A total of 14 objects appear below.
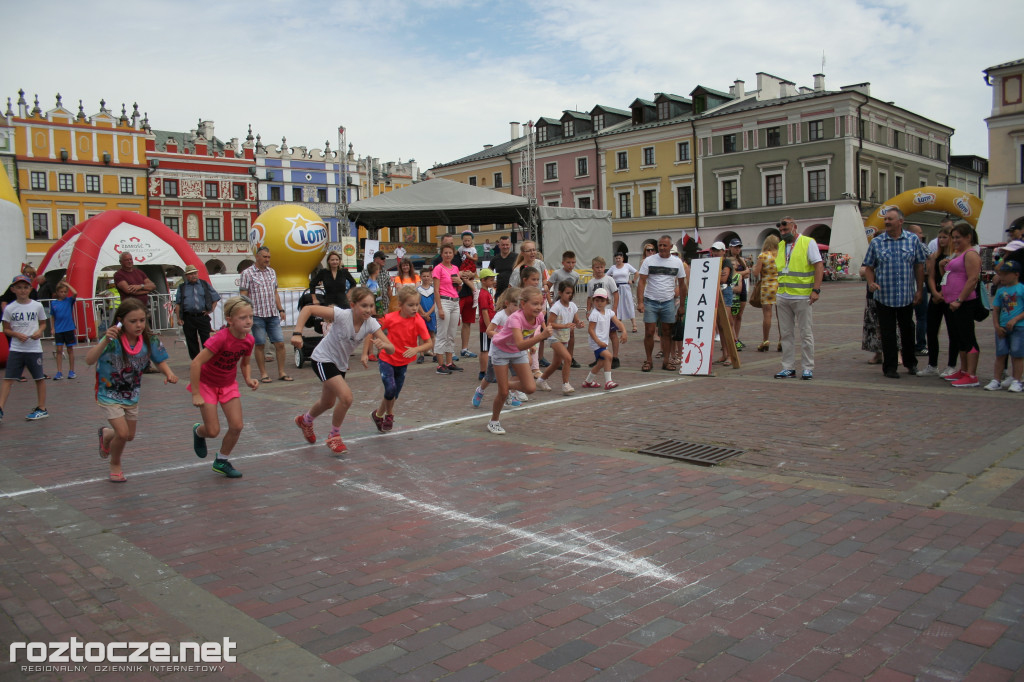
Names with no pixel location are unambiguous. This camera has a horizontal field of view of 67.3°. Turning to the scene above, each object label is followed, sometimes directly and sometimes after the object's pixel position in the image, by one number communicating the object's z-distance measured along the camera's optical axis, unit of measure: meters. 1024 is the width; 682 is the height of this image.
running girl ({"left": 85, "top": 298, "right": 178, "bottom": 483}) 5.87
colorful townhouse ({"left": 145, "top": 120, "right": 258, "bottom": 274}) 64.25
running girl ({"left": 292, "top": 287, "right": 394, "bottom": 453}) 6.80
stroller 12.54
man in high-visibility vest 9.91
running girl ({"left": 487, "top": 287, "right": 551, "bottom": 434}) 7.50
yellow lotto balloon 21.03
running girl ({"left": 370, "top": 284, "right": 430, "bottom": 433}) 7.50
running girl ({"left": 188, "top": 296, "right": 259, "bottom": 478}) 5.91
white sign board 10.73
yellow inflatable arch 32.75
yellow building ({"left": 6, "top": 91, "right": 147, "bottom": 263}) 57.62
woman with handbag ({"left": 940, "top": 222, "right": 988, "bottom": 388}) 8.89
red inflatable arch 20.89
